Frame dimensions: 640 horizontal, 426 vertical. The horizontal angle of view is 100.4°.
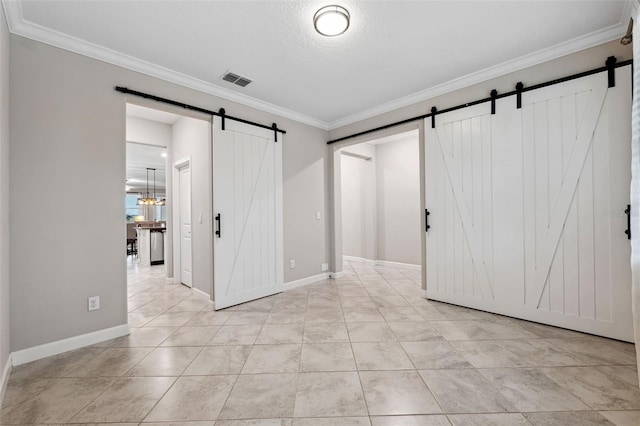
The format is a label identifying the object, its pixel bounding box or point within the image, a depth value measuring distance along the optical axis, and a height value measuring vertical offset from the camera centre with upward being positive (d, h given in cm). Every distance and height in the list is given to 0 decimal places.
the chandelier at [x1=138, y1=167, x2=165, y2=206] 957 +60
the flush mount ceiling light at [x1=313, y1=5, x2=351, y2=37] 212 +159
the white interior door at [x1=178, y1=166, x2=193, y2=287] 453 -18
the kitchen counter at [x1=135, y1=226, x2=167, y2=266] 652 -74
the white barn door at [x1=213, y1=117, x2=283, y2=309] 352 +3
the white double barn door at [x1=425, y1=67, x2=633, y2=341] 242 +7
